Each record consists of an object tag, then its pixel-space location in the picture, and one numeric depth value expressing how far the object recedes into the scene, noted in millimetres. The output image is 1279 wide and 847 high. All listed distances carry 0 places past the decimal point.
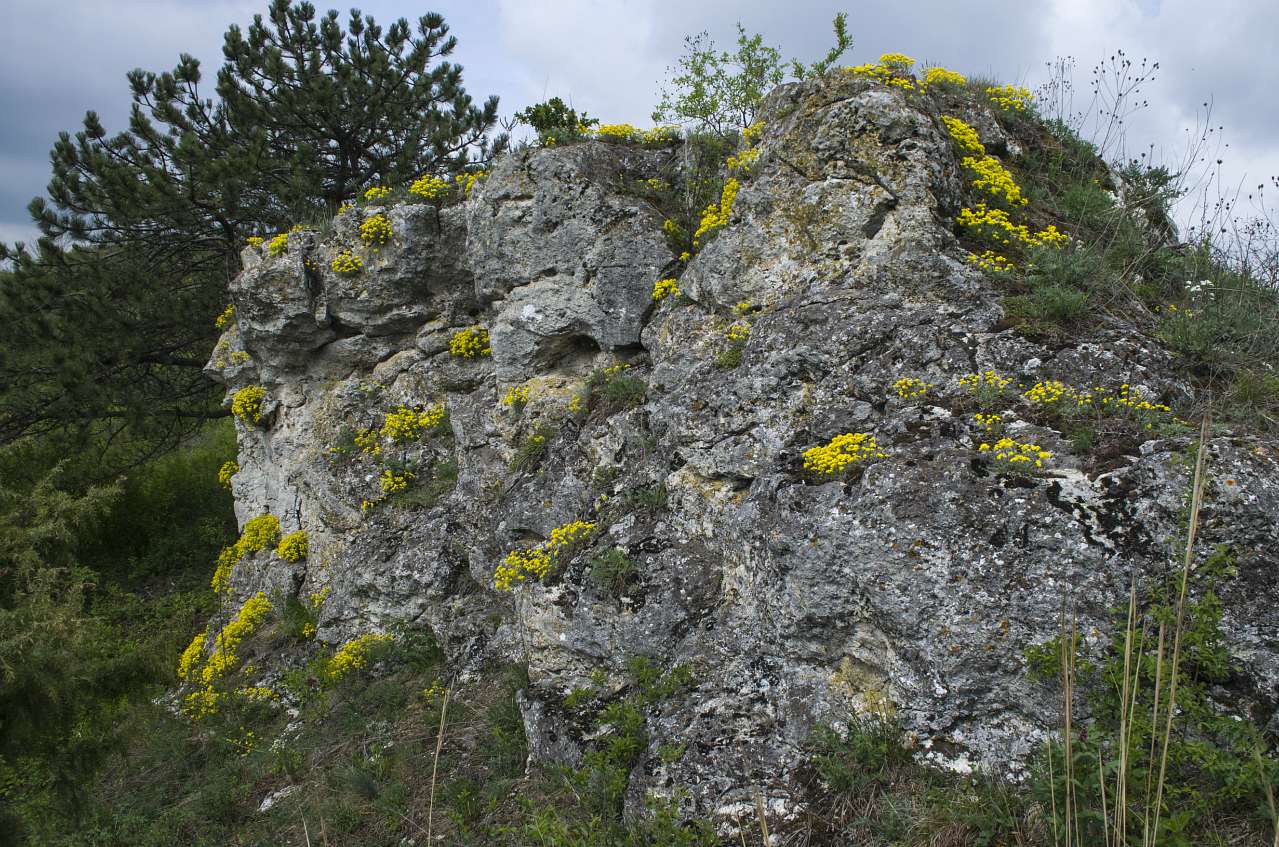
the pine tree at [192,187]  10578
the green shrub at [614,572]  5828
